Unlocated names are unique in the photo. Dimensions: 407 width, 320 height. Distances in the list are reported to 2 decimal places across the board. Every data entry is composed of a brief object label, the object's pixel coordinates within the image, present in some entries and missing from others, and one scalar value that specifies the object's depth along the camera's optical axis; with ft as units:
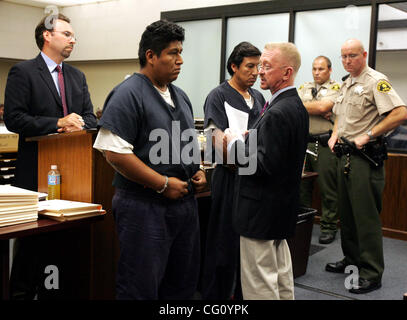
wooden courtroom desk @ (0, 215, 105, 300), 5.24
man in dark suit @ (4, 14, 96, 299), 7.13
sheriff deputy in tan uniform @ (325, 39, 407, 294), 9.63
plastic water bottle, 6.70
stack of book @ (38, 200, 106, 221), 5.78
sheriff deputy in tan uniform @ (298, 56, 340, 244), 13.94
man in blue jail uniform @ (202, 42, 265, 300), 8.20
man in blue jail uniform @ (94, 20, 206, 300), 5.41
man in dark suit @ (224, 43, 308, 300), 6.25
